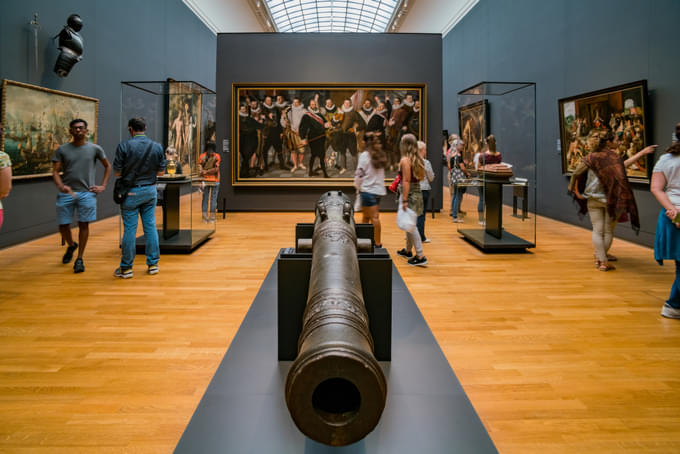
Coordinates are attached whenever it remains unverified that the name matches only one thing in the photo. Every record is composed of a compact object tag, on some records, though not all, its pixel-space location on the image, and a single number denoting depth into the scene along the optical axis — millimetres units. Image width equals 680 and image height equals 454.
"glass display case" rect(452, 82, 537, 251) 9133
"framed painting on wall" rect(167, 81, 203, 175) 9133
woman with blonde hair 7383
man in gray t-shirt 7082
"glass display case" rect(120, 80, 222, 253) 9047
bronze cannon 1658
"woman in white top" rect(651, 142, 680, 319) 4984
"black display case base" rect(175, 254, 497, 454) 2395
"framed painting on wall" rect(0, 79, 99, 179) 8984
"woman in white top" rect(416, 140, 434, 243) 8969
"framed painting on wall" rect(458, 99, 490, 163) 9602
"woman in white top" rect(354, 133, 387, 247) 7750
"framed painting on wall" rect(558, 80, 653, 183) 9406
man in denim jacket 6730
